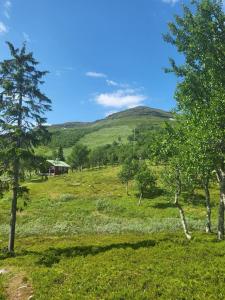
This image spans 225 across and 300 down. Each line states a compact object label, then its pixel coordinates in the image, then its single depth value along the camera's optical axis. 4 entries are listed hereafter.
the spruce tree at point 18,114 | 18.21
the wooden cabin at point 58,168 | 91.98
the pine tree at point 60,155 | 108.10
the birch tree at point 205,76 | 16.26
